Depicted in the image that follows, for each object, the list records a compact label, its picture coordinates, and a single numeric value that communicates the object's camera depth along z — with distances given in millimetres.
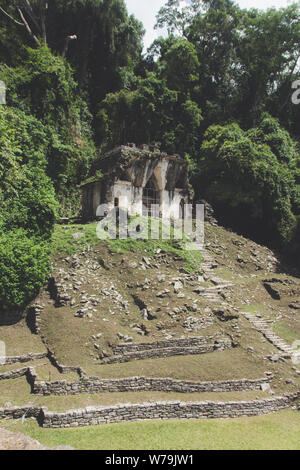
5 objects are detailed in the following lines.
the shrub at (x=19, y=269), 15969
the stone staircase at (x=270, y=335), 15028
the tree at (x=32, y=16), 32875
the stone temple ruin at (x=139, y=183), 26281
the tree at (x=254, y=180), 28719
